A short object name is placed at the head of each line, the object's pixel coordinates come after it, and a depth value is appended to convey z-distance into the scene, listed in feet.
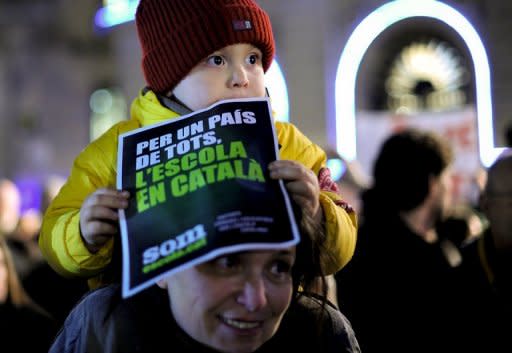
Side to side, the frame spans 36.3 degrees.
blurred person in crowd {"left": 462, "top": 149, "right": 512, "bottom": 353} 9.52
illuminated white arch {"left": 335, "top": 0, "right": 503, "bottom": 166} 28.81
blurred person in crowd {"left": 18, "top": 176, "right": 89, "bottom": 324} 14.31
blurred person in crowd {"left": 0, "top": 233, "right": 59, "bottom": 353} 12.54
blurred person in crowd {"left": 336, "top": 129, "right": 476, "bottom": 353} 10.41
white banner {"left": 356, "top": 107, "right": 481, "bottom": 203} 20.85
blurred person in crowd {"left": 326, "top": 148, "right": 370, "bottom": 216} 14.92
